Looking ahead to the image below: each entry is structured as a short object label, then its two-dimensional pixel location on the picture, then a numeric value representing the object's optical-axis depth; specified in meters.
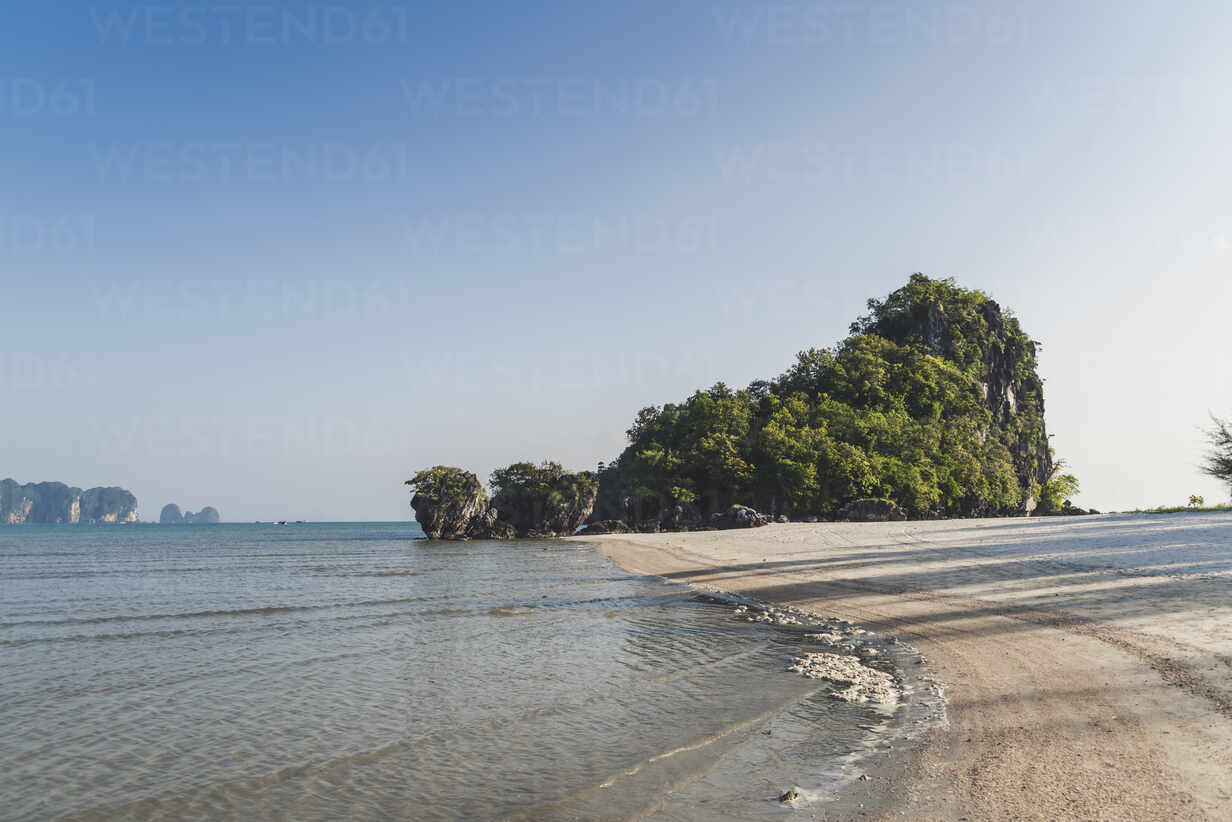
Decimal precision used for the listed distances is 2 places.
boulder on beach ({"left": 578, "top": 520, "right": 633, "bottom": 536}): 87.19
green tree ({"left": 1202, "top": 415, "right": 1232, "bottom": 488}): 51.12
